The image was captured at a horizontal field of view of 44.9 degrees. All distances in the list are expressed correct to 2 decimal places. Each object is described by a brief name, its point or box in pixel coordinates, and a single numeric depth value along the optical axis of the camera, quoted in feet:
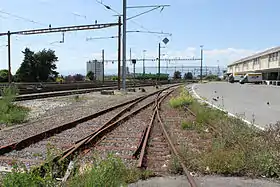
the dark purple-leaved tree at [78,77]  283.59
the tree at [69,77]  276.23
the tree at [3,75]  200.75
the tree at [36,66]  219.41
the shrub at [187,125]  42.32
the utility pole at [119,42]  128.80
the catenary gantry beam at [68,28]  124.33
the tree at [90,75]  317.83
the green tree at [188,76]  473.92
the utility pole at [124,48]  116.88
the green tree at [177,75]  461.16
